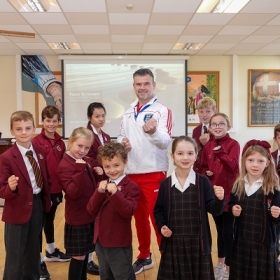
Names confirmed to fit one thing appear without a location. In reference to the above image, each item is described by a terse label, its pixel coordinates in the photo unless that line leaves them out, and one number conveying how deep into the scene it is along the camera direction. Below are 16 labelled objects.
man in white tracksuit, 2.34
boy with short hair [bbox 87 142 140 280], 1.73
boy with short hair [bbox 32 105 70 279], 2.52
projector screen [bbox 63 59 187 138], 6.31
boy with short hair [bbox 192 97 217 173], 2.85
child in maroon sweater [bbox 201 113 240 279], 2.25
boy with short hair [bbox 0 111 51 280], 1.94
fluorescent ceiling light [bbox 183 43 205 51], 5.61
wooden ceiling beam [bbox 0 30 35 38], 3.34
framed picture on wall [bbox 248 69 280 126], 6.47
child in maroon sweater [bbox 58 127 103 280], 1.99
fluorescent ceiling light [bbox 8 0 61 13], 3.74
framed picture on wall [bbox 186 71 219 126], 6.43
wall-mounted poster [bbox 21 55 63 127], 6.24
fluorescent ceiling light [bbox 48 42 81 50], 5.53
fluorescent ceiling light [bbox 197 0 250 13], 3.79
